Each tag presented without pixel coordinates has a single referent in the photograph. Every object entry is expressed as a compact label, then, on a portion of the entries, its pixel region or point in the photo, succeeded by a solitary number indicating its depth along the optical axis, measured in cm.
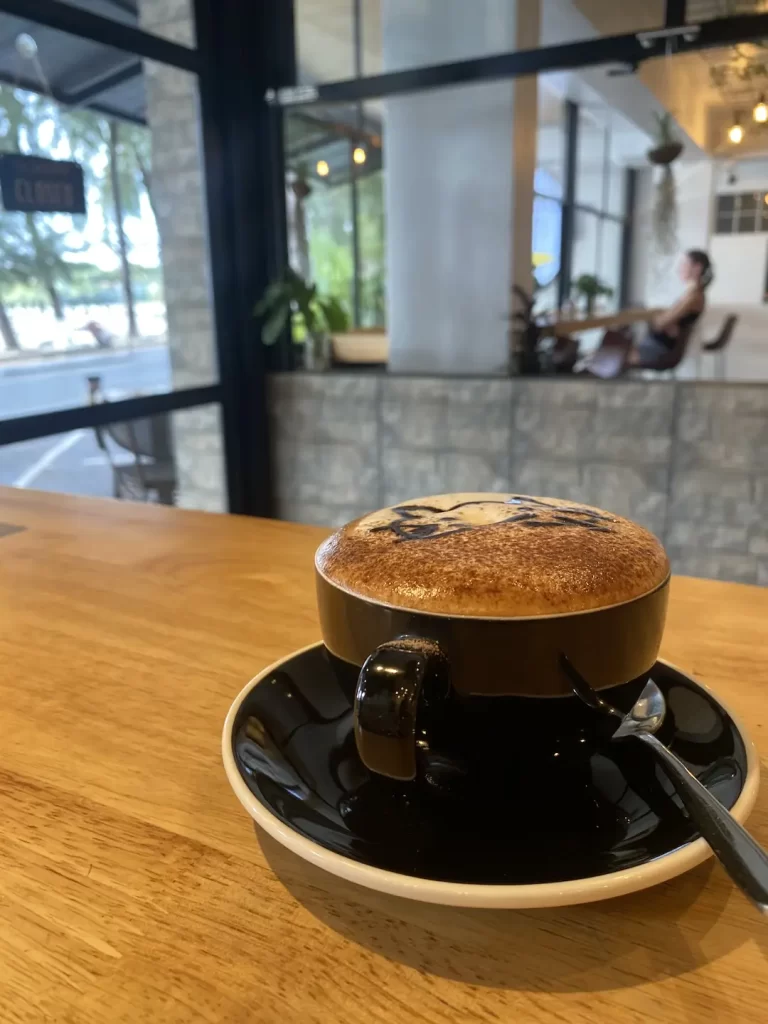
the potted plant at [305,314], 246
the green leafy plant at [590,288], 227
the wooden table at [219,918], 26
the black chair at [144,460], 228
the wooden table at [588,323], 222
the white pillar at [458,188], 213
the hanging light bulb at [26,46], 181
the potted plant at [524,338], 222
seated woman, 214
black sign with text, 184
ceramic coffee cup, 29
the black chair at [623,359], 212
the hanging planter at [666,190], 204
